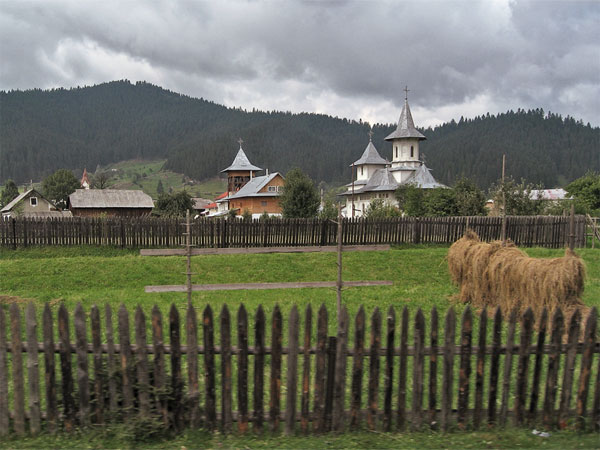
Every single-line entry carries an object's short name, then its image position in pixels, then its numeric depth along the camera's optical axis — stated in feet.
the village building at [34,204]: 202.69
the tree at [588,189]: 204.33
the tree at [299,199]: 133.39
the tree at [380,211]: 106.93
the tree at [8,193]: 286.05
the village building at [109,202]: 193.77
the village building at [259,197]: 216.74
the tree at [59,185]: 290.97
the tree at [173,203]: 191.91
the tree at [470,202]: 112.68
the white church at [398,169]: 203.92
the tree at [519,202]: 102.22
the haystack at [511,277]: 27.17
